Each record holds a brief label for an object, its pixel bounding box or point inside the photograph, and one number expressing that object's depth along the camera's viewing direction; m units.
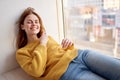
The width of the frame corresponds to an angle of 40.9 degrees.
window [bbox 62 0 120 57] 1.43
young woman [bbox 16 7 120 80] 1.12
